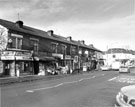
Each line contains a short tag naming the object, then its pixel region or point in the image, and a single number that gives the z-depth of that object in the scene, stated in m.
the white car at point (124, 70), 36.29
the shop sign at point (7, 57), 22.58
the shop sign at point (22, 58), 23.67
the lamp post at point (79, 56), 42.55
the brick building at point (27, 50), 23.14
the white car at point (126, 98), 4.24
